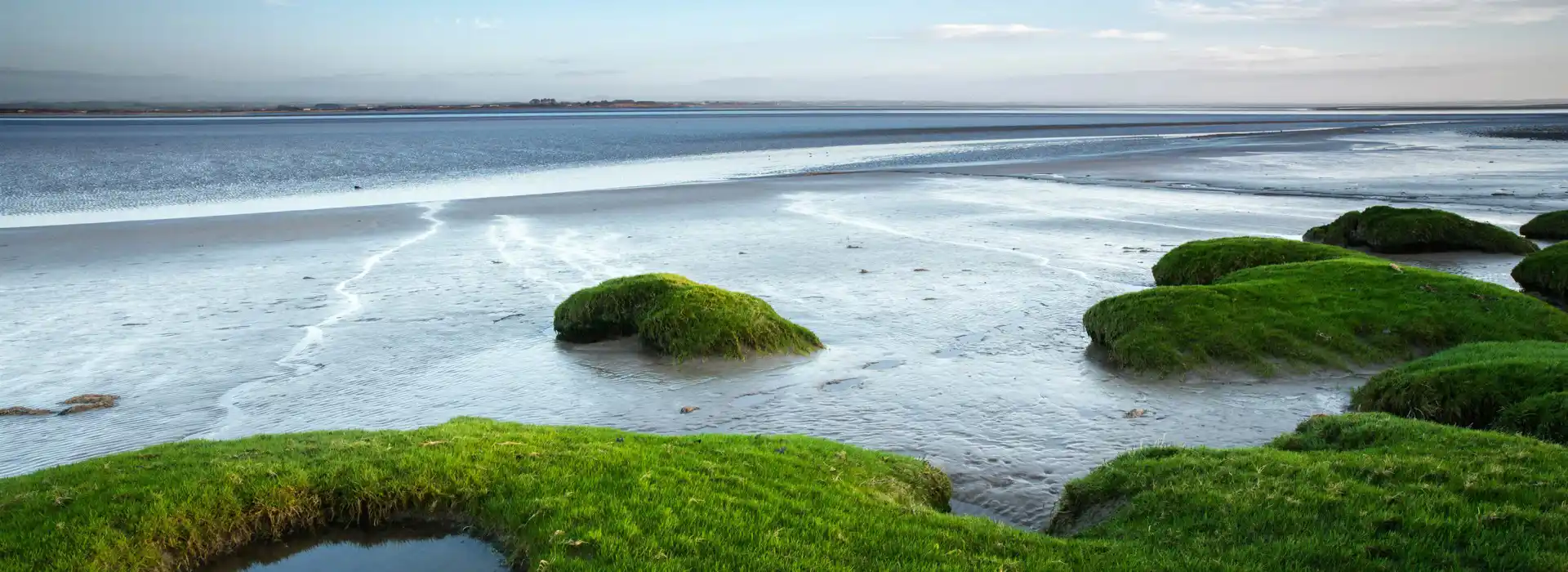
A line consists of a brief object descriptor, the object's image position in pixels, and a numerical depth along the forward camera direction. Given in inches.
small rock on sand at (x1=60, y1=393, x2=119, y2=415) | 504.7
